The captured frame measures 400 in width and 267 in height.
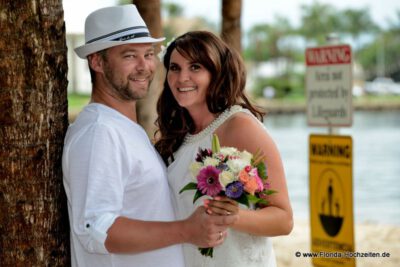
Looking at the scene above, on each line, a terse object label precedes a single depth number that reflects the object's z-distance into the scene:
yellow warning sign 5.54
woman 3.01
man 2.47
